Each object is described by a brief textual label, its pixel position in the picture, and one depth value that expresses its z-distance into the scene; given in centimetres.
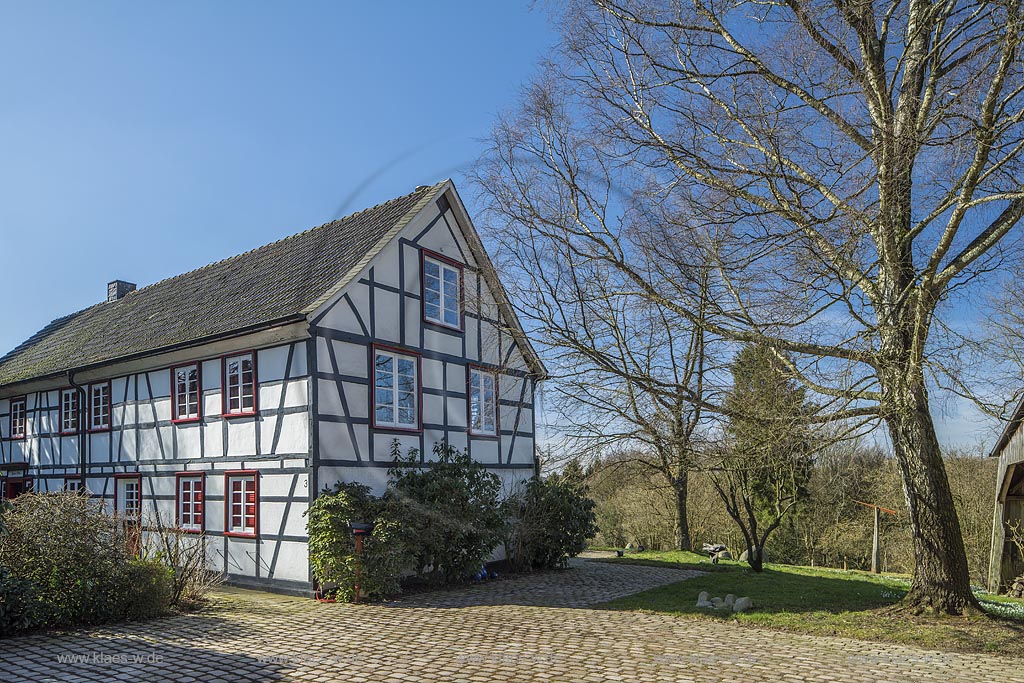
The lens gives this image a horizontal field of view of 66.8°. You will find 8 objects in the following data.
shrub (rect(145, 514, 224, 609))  1104
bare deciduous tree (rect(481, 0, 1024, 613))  786
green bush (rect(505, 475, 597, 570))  1622
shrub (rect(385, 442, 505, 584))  1286
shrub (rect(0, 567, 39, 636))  922
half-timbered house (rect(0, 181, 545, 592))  1323
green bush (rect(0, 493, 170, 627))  966
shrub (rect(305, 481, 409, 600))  1195
